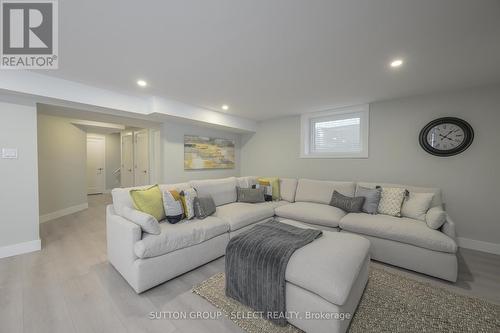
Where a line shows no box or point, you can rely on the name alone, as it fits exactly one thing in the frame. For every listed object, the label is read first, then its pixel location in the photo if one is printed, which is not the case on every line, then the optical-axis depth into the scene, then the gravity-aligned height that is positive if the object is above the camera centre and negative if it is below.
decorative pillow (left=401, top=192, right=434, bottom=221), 2.59 -0.56
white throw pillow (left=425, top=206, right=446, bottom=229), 2.24 -0.63
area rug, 1.49 -1.21
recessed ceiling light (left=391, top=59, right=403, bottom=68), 2.08 +1.07
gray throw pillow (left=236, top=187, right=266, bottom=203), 3.60 -0.57
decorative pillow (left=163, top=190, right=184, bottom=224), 2.34 -0.52
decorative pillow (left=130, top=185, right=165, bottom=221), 2.24 -0.43
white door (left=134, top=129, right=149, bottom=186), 5.36 +0.17
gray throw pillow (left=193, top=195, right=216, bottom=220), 2.58 -0.58
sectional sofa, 1.91 -0.83
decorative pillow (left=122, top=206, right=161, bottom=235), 1.93 -0.57
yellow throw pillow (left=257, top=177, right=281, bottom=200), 3.89 -0.44
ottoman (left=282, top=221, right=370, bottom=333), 1.33 -0.86
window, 3.74 +0.62
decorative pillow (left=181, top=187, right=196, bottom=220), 2.51 -0.50
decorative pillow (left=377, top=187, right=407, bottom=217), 2.77 -0.53
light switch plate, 2.48 +0.13
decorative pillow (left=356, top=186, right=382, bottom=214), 2.90 -0.53
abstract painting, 4.42 +0.25
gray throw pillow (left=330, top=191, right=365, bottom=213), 3.00 -0.61
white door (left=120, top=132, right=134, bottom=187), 6.05 +0.08
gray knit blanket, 1.53 -0.85
